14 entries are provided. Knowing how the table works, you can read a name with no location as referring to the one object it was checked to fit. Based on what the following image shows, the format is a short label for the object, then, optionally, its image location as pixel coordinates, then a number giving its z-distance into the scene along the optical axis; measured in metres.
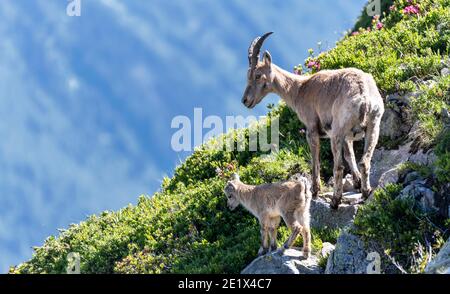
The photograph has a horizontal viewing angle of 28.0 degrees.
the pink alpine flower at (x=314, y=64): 21.45
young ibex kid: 14.80
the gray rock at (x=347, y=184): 16.38
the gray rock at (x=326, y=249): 14.82
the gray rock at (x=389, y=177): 15.52
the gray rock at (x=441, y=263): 11.42
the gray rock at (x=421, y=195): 14.38
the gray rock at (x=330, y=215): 15.72
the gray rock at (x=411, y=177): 15.08
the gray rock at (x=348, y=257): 13.84
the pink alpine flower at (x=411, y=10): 23.36
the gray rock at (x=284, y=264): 14.33
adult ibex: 15.42
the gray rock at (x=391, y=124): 17.50
